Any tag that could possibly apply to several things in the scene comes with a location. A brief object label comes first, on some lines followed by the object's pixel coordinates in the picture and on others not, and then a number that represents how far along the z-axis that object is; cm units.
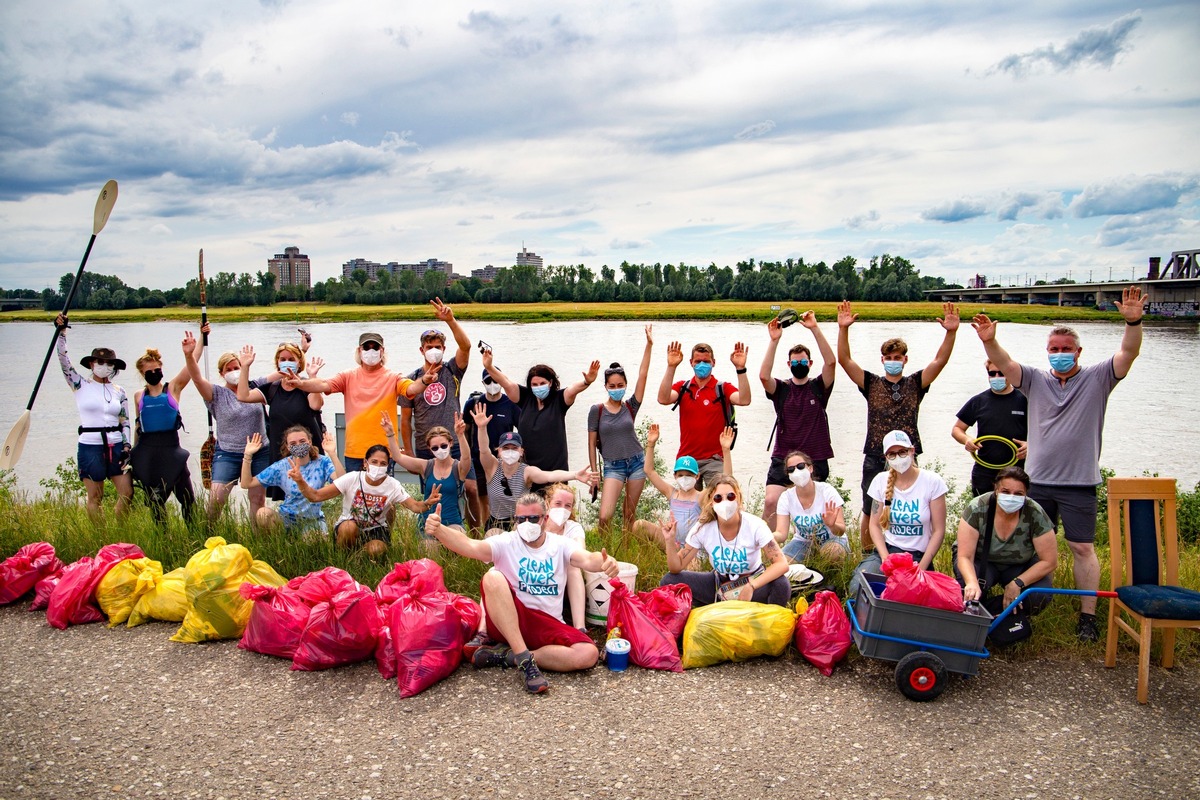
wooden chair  521
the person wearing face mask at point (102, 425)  753
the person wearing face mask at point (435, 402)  754
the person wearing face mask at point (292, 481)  682
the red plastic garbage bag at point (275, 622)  544
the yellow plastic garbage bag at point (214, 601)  569
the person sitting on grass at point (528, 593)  517
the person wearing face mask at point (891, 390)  688
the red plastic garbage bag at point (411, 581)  558
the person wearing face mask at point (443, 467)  673
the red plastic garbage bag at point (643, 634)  534
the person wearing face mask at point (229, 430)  750
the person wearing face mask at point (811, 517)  637
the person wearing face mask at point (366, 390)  733
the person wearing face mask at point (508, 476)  684
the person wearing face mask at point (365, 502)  662
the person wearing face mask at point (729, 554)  570
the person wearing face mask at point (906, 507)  591
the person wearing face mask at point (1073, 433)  562
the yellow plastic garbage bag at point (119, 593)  607
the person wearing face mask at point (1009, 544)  540
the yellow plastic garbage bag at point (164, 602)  601
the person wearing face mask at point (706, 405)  746
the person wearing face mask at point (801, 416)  711
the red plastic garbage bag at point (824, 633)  527
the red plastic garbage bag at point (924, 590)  494
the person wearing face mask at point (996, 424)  675
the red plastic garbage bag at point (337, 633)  525
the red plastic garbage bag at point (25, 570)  643
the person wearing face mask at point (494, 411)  740
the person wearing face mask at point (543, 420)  724
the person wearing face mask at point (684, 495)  649
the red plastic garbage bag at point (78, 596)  602
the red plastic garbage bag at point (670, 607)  561
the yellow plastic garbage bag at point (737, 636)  534
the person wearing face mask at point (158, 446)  754
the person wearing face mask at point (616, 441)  744
